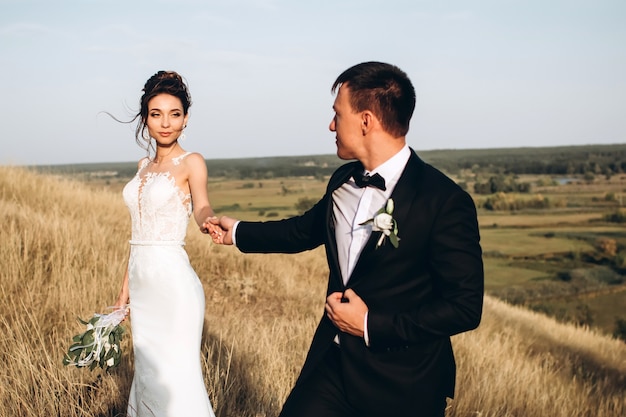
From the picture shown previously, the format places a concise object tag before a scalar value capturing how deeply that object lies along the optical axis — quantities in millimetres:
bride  4398
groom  3145
